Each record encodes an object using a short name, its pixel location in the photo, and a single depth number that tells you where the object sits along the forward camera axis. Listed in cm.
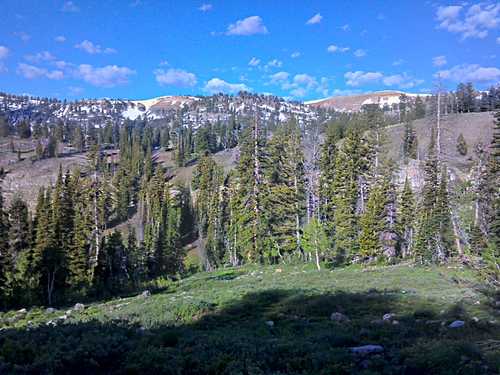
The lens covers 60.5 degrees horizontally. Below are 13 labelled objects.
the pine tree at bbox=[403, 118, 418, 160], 8331
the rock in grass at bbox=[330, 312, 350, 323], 1408
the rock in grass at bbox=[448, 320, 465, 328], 1135
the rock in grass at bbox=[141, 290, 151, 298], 2851
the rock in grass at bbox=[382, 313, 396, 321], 1362
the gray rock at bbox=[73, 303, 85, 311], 2608
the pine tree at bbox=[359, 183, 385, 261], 4203
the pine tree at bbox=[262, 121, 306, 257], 4578
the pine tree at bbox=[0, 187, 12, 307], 3350
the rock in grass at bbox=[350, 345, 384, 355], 893
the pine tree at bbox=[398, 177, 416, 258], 4622
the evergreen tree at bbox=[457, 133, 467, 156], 8656
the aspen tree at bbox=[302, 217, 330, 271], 3812
